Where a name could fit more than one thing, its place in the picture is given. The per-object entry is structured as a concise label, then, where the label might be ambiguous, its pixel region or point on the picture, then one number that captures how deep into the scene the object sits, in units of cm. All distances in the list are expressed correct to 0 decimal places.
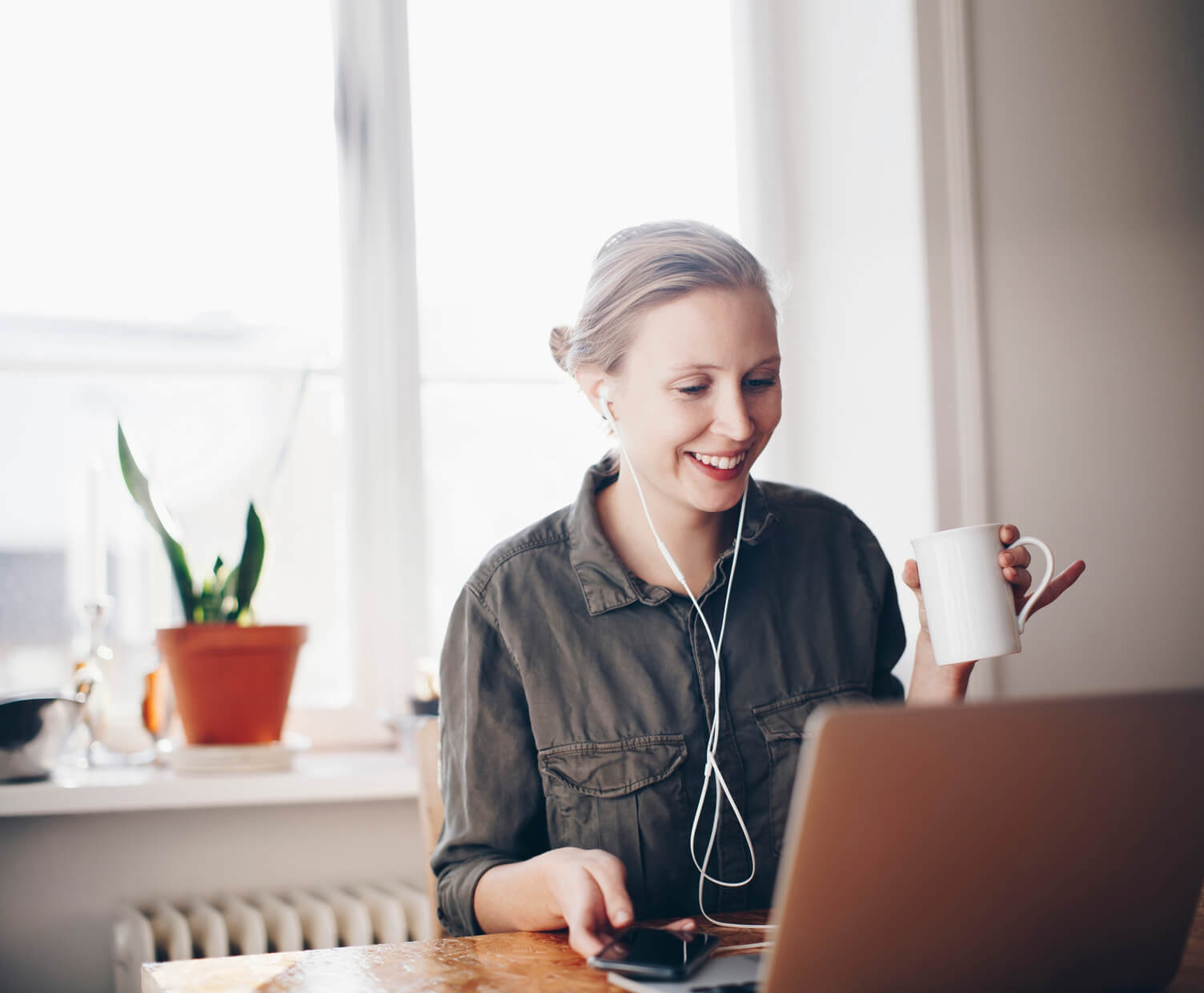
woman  109
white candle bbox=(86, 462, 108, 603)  171
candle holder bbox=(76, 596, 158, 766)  165
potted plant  159
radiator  151
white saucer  158
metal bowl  149
